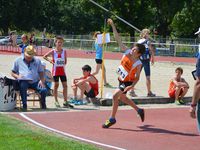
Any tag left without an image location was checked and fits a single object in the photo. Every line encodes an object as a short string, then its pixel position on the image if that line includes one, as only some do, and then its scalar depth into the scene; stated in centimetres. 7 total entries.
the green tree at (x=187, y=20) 5672
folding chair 1326
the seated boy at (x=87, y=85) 1441
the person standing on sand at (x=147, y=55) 1520
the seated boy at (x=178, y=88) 1501
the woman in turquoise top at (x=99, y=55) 1878
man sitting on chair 1290
